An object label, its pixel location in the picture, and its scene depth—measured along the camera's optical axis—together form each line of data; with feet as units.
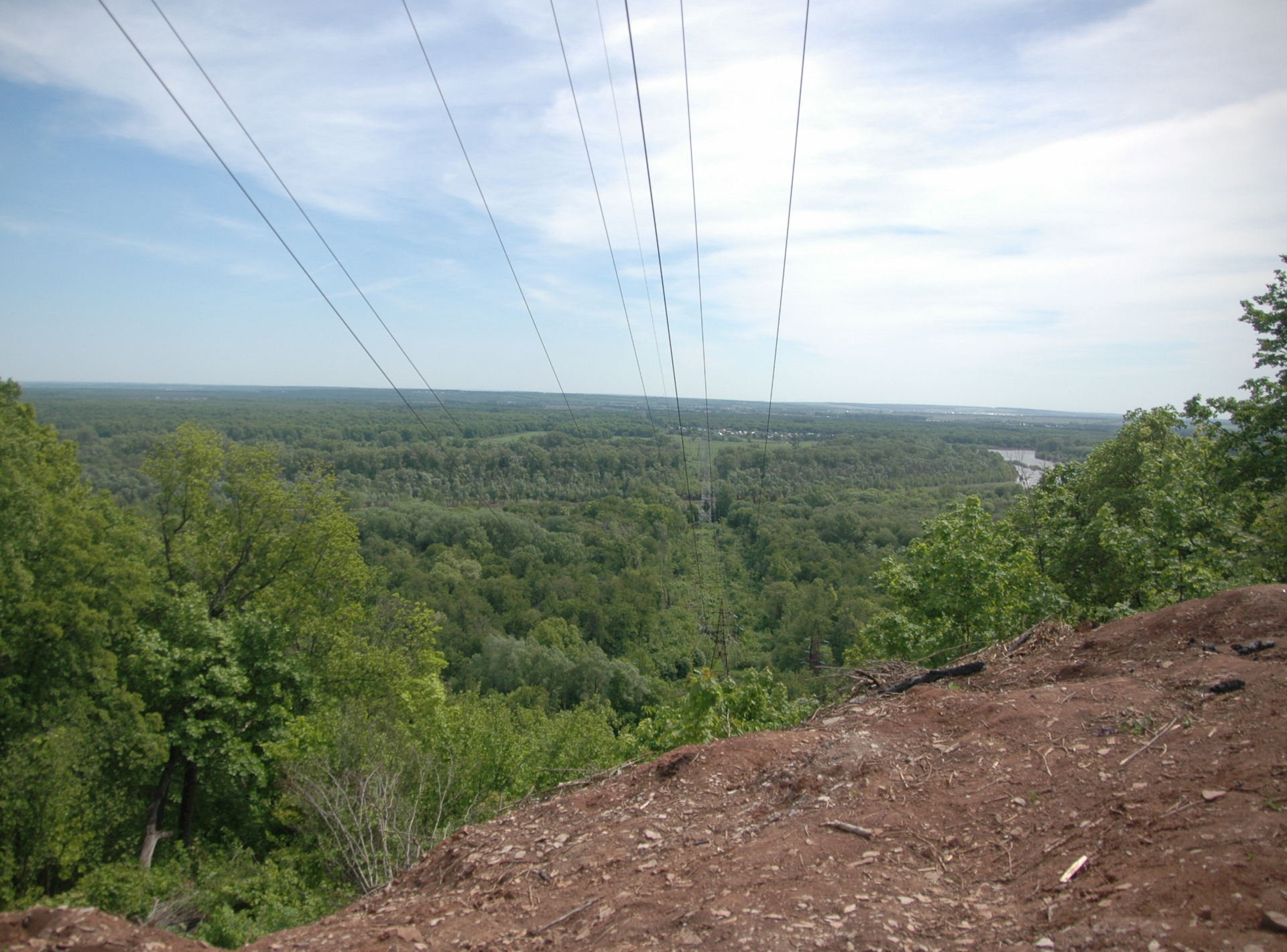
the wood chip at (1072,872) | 12.11
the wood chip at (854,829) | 14.79
